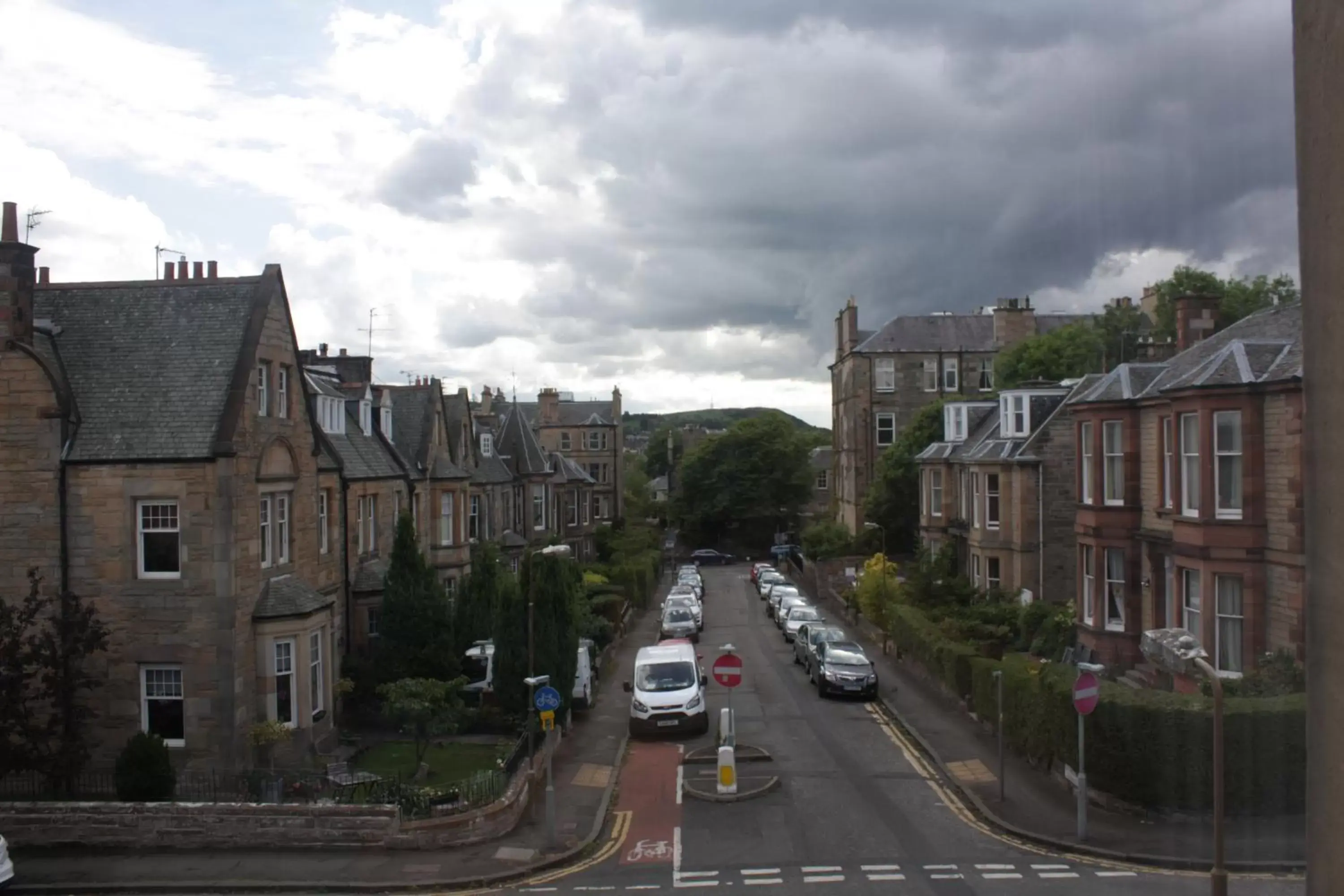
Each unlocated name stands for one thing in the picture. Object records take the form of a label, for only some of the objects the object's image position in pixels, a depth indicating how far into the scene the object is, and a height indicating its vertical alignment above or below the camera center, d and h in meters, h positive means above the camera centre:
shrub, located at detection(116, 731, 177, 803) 19.98 -5.35
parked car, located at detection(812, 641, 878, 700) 32.22 -6.15
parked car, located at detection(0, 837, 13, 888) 16.19 -5.72
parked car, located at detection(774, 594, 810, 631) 49.25 -6.36
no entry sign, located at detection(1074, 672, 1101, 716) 18.30 -3.86
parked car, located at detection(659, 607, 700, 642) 45.81 -6.62
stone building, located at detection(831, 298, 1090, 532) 74.62 +6.26
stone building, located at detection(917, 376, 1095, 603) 39.88 -1.41
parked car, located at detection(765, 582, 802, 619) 54.12 -6.54
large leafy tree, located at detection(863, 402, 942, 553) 63.16 -1.34
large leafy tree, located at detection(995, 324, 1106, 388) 57.62 +5.60
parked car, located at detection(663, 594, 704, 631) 49.24 -6.30
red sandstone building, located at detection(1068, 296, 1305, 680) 21.38 -0.86
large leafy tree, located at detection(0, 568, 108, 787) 19.86 -3.80
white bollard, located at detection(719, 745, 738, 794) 21.59 -5.98
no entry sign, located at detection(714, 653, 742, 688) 21.95 -4.08
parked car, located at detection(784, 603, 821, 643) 45.59 -6.47
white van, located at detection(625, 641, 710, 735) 27.38 -5.73
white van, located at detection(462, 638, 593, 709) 30.62 -5.81
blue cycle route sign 19.84 -4.12
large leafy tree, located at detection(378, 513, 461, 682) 30.14 -4.27
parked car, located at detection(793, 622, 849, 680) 36.00 -5.91
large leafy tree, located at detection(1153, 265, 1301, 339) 59.06 +8.92
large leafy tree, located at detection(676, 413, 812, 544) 91.94 -1.00
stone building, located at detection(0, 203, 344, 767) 22.27 -0.89
